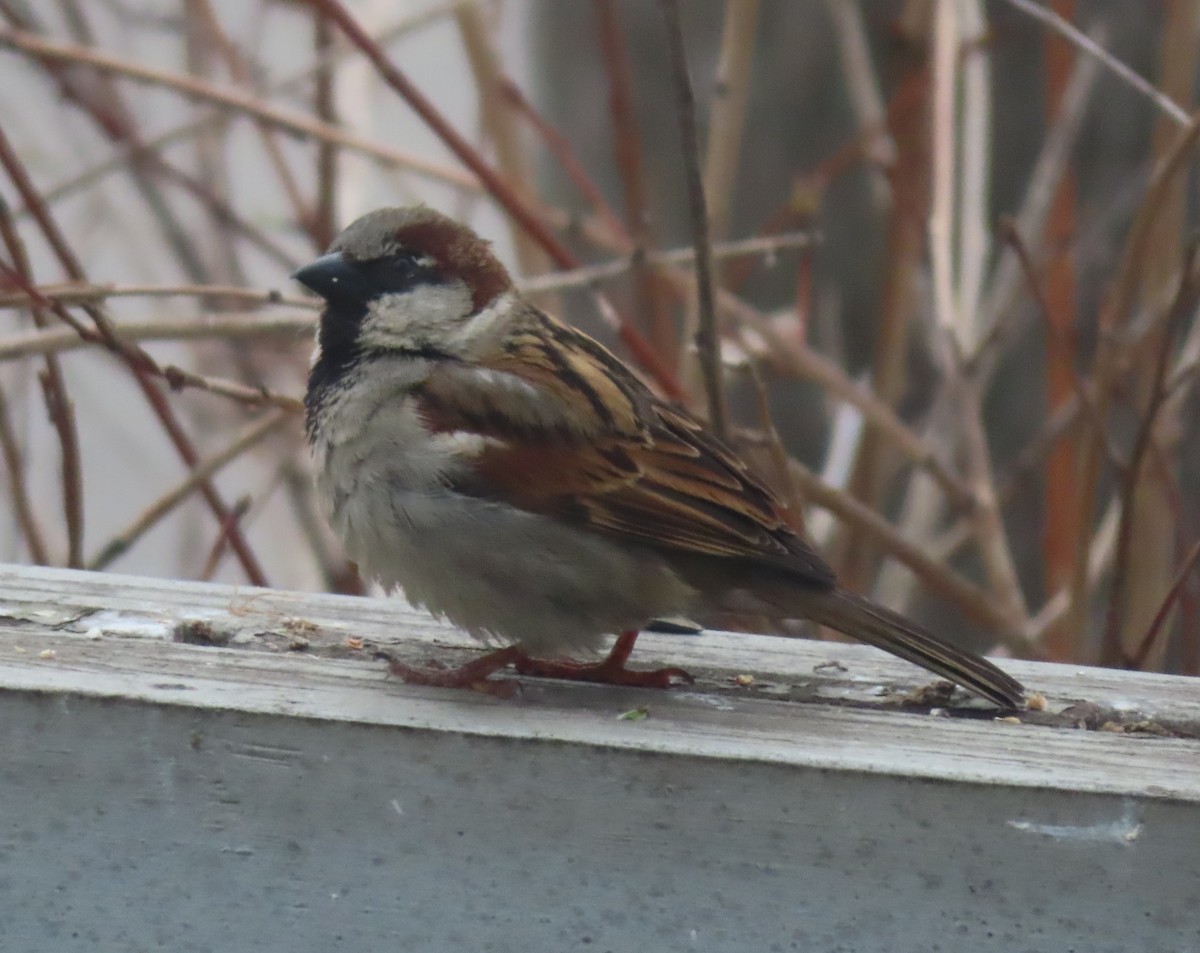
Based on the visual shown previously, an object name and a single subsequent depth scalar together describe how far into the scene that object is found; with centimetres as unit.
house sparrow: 340
